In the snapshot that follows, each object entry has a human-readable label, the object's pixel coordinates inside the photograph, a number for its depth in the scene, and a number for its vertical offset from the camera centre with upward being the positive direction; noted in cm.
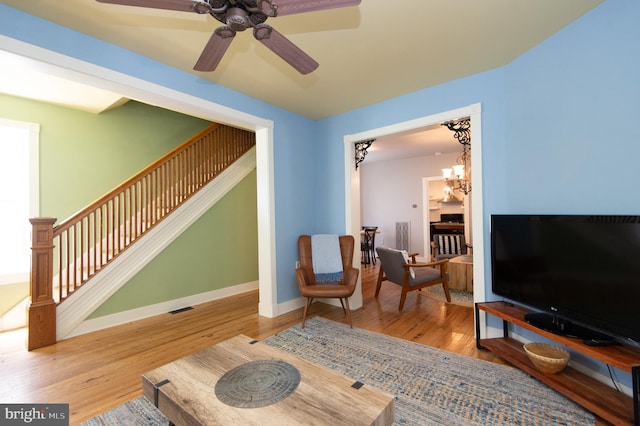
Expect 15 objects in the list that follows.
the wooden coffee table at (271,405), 116 -86
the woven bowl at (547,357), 186 -102
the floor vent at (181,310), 365 -124
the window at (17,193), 344 +37
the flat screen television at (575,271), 162 -41
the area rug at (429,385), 167 -124
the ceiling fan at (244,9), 127 +100
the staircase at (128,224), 275 -5
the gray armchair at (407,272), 358 -79
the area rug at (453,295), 384 -122
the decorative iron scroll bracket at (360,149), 382 +95
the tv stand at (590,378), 147 -111
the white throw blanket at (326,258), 355 -54
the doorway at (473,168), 269 +54
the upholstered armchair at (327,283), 308 -74
